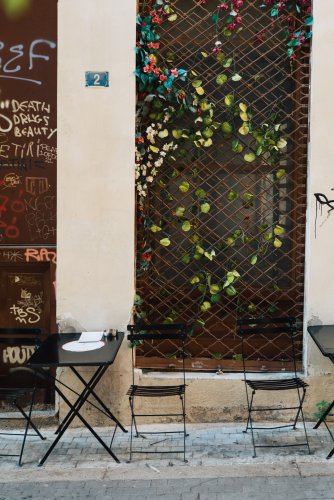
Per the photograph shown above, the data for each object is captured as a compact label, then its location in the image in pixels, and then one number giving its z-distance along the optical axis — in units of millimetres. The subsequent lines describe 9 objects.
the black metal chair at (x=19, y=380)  5062
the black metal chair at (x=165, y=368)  5105
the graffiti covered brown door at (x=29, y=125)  5551
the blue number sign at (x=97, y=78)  5438
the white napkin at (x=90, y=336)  5199
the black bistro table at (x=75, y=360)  4566
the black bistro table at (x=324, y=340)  4754
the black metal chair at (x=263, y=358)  5156
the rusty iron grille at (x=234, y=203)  5625
